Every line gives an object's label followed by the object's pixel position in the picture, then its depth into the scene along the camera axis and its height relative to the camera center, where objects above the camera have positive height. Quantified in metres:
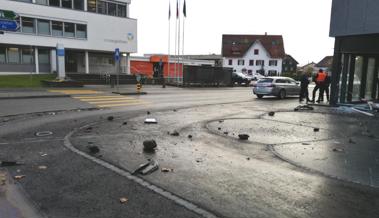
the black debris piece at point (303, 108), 17.56 -1.86
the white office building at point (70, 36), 38.91 +3.45
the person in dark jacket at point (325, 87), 21.03 -0.95
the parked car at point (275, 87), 25.17 -1.23
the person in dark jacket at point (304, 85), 21.95 -0.91
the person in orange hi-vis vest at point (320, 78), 20.94 -0.42
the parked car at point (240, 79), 48.62 -1.38
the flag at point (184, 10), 43.56 +6.99
